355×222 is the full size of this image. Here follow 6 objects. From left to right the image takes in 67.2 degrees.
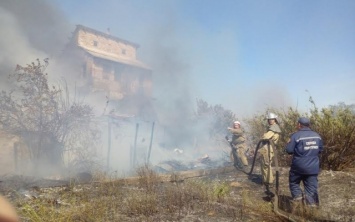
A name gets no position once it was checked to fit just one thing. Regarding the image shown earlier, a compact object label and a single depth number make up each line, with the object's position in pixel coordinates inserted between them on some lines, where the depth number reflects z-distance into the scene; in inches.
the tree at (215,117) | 1152.2
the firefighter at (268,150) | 263.9
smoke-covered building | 1147.3
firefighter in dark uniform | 204.4
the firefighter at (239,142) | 359.6
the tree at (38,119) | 546.6
